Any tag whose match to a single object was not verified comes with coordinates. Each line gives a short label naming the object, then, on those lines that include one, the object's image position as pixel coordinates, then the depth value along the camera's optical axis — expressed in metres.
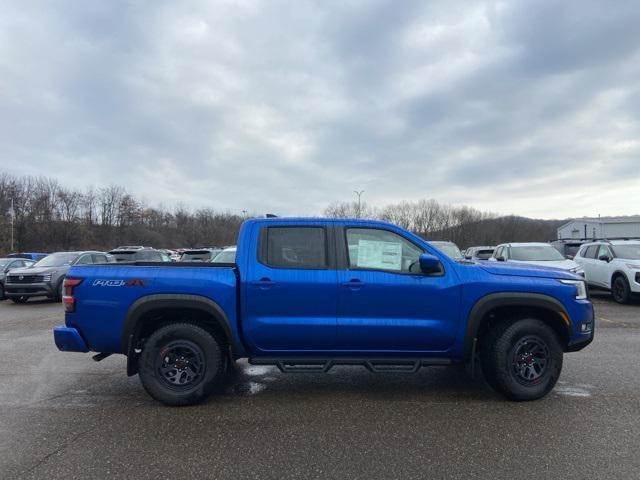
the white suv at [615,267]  11.70
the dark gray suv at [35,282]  14.48
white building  51.81
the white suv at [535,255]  11.90
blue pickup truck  4.49
